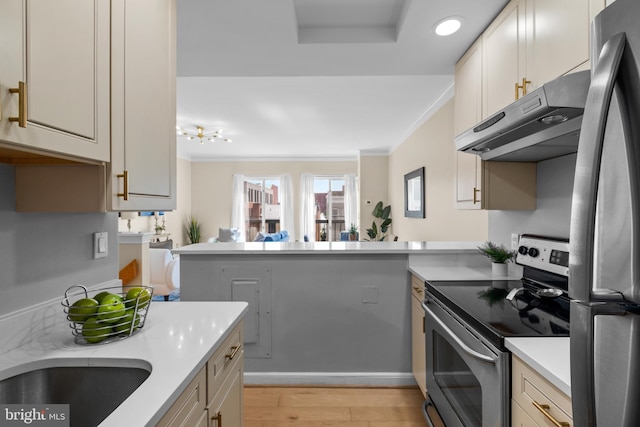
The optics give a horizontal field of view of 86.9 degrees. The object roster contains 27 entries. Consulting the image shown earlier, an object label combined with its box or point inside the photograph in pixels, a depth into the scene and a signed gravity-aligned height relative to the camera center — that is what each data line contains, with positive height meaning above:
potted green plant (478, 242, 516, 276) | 2.04 -0.25
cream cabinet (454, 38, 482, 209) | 1.97 +0.64
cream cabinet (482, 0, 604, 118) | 1.21 +0.72
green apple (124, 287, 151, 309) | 1.14 -0.28
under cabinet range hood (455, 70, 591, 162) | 1.11 +0.36
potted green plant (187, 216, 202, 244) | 7.77 -0.34
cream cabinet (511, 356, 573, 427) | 0.86 -0.52
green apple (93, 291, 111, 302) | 1.10 -0.26
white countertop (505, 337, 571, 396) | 0.85 -0.40
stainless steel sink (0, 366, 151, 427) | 0.93 -0.48
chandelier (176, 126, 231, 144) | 5.26 +1.35
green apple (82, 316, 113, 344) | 1.03 -0.35
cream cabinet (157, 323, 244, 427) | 0.86 -0.55
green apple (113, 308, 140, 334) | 1.07 -0.34
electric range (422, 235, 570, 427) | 1.13 -0.42
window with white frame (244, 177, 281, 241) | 8.36 +0.24
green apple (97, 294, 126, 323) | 1.04 -0.29
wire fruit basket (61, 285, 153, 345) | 1.04 -0.32
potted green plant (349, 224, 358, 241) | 7.43 -0.40
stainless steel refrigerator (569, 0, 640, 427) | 0.49 -0.03
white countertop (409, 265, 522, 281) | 1.99 -0.36
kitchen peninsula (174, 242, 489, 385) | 2.44 -0.67
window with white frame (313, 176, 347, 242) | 8.41 +0.19
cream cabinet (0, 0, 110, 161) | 0.72 +0.34
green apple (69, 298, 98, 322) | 1.03 -0.29
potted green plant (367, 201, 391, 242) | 6.97 -0.16
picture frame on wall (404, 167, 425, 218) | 4.65 +0.33
